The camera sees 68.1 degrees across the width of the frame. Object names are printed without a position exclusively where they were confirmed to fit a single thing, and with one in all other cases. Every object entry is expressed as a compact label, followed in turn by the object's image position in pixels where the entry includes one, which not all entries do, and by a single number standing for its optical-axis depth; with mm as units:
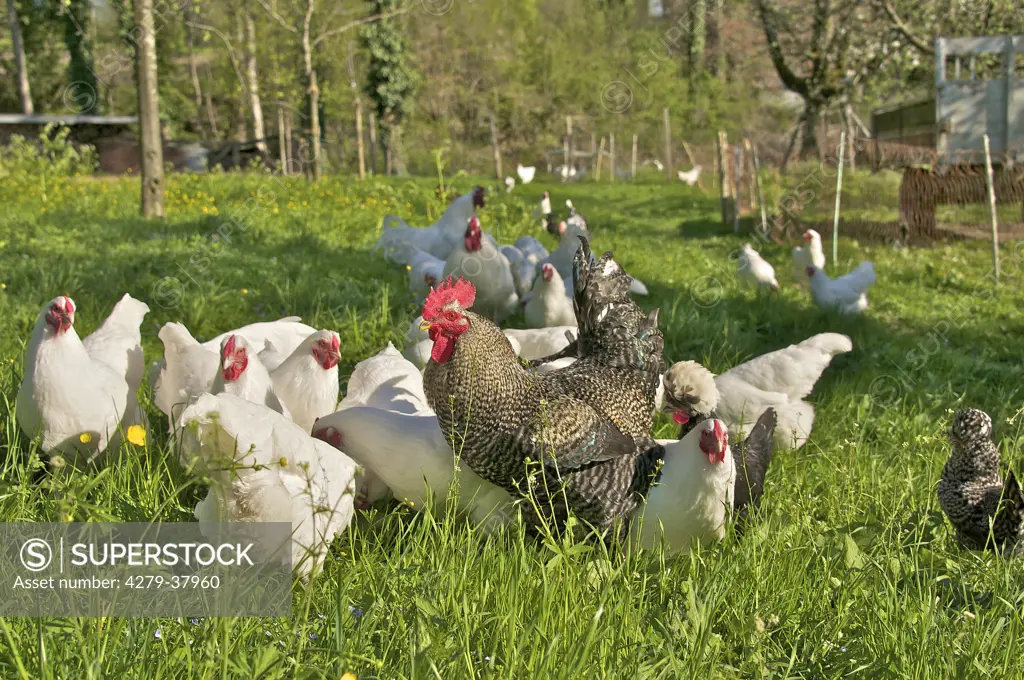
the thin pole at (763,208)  12875
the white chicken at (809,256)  8695
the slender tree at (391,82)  28328
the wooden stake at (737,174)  14120
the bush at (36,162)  13758
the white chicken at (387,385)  3748
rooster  2945
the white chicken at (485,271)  6066
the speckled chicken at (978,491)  2912
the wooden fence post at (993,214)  9180
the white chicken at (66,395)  3150
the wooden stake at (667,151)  25338
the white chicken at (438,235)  7925
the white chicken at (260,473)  2398
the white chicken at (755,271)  8180
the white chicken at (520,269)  6867
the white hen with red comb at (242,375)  3178
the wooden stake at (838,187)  9945
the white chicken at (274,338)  3975
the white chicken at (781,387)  4266
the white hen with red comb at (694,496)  2887
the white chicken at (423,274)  6184
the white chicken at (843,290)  7289
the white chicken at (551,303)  5918
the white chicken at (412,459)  3176
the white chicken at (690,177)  24675
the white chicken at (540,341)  4980
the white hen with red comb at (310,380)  3652
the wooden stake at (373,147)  24594
